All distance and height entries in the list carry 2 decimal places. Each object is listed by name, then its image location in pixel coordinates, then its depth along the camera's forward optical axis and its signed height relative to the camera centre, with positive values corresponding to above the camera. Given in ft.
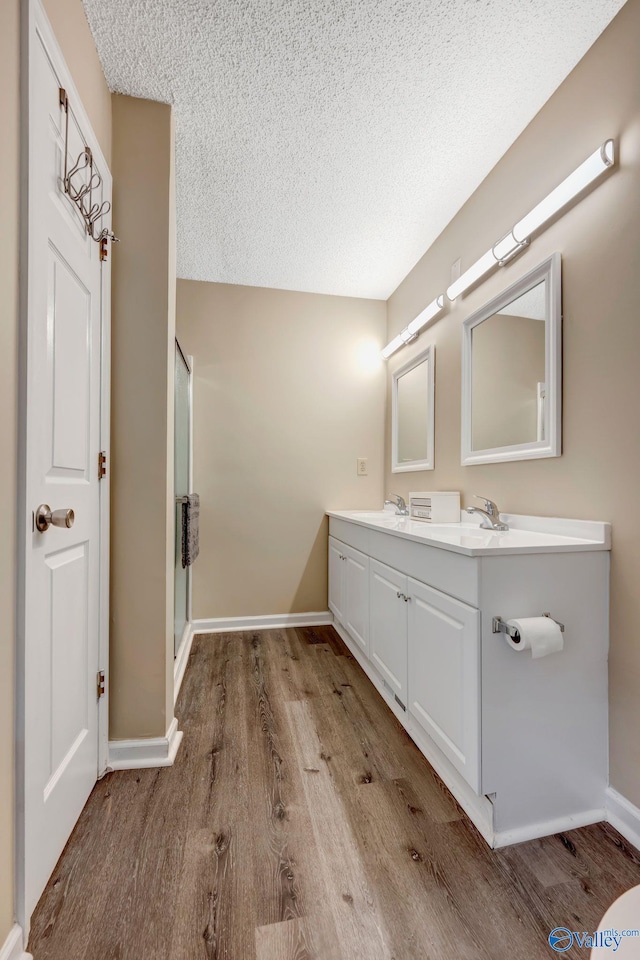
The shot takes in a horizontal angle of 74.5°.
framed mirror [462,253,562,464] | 4.83 +1.47
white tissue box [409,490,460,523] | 6.53 -0.39
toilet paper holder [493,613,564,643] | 3.66 -1.30
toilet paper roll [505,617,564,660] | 3.59 -1.33
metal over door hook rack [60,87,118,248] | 3.62 +2.68
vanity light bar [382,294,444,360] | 7.41 +3.05
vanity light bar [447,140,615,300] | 4.10 +3.08
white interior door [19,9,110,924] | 3.02 -0.08
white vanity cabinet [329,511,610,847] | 3.78 -1.90
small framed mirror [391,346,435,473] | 8.02 +1.40
